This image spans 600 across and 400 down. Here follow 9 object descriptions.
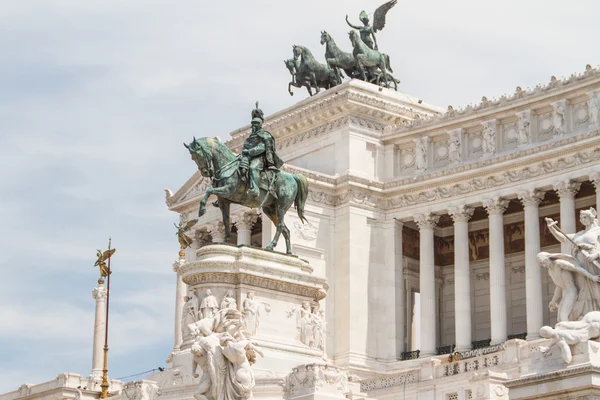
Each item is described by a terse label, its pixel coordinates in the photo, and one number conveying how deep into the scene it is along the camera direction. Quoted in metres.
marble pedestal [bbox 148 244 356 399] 40.88
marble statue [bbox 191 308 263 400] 31.27
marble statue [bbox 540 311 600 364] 25.66
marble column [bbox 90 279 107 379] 73.44
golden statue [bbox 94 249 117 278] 74.19
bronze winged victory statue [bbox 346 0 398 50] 77.62
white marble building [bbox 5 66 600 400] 65.50
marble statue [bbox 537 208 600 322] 26.62
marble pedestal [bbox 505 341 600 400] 25.05
